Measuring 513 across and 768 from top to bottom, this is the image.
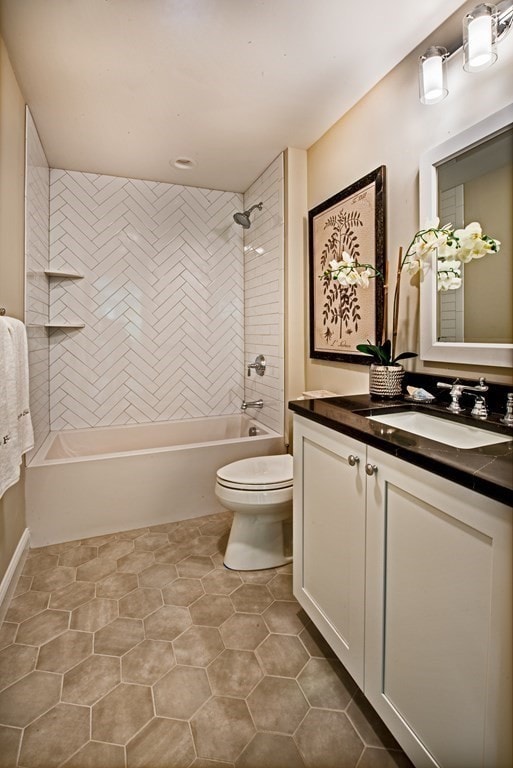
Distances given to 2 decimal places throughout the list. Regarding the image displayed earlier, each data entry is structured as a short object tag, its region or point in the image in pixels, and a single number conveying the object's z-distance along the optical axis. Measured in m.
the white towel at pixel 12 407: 1.48
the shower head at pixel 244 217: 3.05
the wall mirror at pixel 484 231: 1.36
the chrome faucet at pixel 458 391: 1.39
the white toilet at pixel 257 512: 1.96
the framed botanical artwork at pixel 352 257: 1.98
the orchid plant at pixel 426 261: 1.39
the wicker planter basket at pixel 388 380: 1.72
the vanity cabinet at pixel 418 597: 0.78
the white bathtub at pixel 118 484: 2.31
